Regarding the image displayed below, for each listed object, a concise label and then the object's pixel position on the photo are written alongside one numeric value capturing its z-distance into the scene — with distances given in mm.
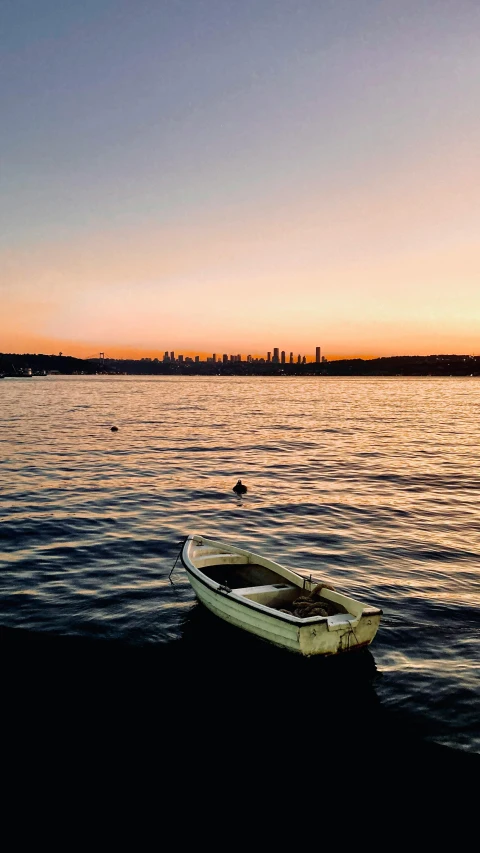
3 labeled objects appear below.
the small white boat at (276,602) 11070
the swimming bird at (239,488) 31062
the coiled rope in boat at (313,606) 12211
